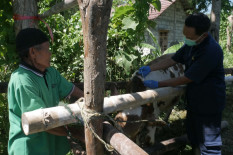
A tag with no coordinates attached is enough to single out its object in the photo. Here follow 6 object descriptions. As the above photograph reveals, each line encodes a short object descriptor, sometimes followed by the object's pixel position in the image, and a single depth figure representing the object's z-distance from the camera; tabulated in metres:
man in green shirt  1.58
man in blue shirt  2.55
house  15.27
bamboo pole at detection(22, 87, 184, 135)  1.34
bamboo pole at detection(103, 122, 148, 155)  1.27
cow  2.76
